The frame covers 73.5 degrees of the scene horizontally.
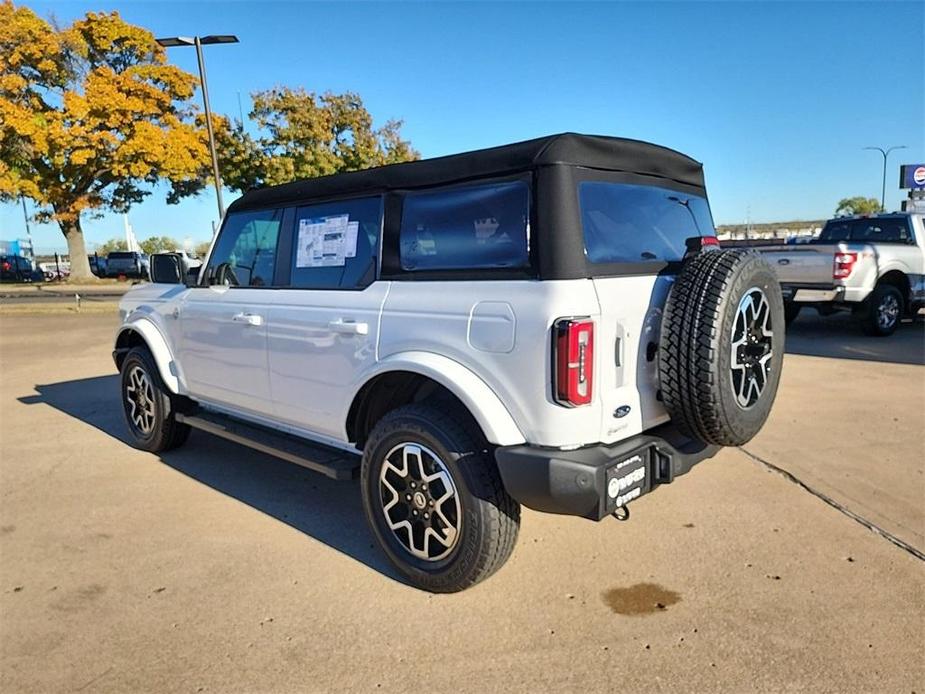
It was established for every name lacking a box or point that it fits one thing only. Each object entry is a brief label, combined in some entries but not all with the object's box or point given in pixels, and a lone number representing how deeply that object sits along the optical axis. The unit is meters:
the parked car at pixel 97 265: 39.12
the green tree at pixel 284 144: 28.92
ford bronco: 2.43
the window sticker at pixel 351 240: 3.25
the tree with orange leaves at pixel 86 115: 23.67
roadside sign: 36.28
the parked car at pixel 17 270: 34.75
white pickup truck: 9.02
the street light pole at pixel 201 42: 16.02
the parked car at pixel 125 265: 36.44
